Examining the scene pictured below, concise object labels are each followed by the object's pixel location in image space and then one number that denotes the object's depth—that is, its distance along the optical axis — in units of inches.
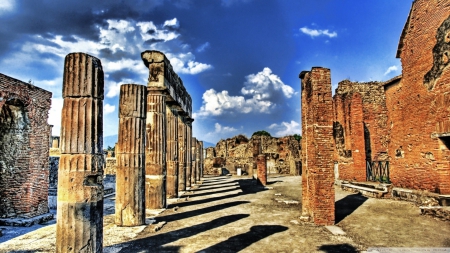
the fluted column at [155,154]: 394.3
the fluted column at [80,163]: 179.8
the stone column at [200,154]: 950.7
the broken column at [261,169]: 724.7
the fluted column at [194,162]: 798.7
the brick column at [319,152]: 302.8
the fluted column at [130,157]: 307.9
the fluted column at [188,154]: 661.1
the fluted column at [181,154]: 611.8
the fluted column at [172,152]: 506.3
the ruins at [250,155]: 1190.9
